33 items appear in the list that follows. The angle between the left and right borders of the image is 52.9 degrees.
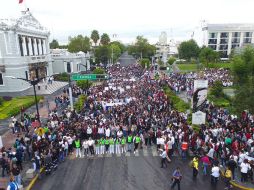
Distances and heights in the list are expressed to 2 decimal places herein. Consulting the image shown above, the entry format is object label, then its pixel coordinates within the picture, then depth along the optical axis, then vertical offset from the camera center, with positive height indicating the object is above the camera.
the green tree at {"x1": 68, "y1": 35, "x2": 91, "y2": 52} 82.12 +0.24
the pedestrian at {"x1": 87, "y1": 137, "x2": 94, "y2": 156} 16.65 -6.34
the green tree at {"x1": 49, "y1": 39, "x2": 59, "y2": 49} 118.31 +0.88
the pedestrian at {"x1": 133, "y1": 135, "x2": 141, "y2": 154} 16.91 -6.21
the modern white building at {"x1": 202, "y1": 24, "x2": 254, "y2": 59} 101.12 +3.36
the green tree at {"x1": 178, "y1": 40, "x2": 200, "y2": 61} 95.44 -1.54
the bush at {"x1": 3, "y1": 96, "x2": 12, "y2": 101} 34.59 -6.91
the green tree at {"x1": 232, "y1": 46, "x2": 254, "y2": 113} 18.56 -3.01
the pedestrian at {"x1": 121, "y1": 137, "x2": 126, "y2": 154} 16.94 -6.63
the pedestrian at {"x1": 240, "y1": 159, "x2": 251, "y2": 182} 12.59 -6.02
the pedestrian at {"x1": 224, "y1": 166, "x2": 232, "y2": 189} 12.17 -6.24
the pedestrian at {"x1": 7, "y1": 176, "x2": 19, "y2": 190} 11.16 -6.00
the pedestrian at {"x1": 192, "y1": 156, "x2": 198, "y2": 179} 13.20 -6.25
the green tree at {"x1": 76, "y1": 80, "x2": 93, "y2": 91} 37.09 -5.51
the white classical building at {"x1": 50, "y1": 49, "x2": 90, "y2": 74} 59.22 -3.73
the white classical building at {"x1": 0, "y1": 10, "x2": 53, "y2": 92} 37.22 -0.87
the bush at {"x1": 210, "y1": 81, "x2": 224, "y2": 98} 32.75 -5.78
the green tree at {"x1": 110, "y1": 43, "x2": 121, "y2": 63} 101.97 -2.51
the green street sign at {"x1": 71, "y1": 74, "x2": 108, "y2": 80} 25.06 -3.03
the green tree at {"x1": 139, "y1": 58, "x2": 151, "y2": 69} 79.12 -5.53
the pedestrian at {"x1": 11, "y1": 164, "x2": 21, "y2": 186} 12.77 -6.32
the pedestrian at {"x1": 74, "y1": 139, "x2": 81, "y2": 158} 16.32 -6.45
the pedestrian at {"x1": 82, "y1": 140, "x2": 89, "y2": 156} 16.70 -6.49
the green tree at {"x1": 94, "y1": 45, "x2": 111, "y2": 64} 76.88 -2.53
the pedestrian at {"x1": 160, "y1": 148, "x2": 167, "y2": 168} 14.74 -6.48
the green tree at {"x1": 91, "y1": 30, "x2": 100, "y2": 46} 100.96 +4.11
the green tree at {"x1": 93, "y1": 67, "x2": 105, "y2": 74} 50.62 -5.05
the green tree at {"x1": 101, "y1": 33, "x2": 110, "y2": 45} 107.00 +2.68
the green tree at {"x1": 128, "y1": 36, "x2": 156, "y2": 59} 109.25 -1.60
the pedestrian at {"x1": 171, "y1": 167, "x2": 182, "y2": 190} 12.18 -6.28
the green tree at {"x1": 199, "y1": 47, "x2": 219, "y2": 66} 76.88 -3.36
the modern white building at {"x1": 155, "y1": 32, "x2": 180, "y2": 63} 168.38 -2.13
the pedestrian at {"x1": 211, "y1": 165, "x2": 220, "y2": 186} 12.49 -6.21
